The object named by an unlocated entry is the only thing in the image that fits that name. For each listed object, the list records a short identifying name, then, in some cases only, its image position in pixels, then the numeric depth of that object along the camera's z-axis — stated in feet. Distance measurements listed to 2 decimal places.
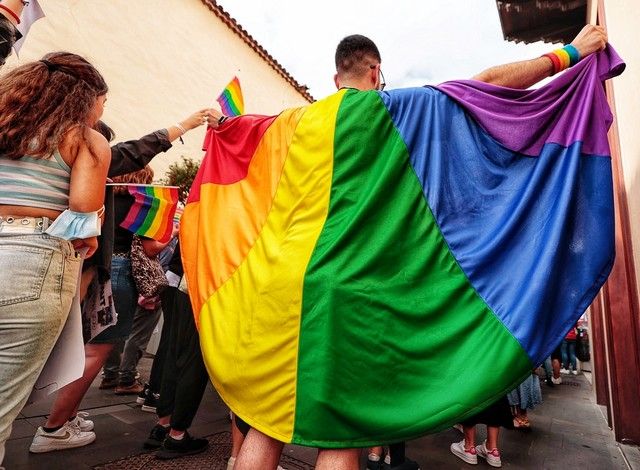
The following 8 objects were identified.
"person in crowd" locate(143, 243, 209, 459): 8.13
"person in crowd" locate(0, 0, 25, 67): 5.88
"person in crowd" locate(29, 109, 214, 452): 7.39
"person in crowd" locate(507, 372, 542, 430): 12.53
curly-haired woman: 4.72
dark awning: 14.83
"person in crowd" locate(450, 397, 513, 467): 9.18
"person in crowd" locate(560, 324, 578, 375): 28.71
